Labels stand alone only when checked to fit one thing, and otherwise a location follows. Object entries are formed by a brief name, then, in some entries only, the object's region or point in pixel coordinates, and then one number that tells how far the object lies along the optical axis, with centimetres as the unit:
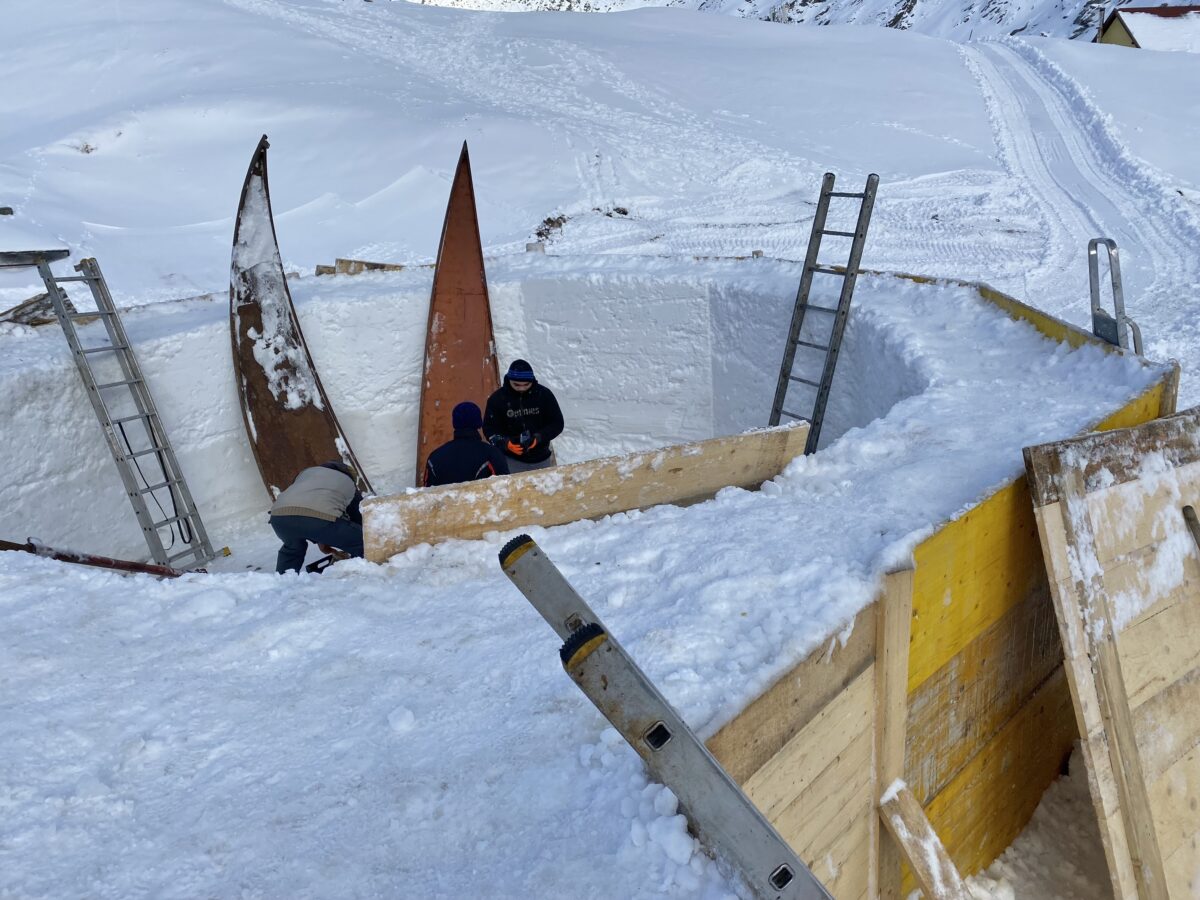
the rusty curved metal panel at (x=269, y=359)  655
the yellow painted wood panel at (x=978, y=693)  329
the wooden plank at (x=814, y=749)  241
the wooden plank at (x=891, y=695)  284
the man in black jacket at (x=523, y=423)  588
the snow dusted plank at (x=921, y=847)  289
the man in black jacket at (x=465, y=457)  444
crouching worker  436
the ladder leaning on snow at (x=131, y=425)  545
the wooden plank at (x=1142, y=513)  332
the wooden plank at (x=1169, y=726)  330
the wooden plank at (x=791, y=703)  227
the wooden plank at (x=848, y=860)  278
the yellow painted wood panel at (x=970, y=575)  305
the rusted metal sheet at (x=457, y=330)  731
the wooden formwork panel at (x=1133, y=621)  311
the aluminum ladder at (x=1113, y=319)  437
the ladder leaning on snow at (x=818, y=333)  564
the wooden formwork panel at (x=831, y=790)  248
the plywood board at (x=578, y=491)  331
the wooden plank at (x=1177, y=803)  327
